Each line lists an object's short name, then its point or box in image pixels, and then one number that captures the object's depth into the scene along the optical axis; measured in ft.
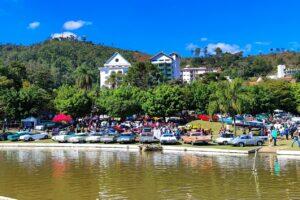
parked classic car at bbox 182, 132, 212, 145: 167.84
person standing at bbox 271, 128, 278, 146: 154.61
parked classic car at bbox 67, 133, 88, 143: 194.18
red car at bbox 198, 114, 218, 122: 259.19
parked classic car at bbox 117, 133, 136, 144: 180.75
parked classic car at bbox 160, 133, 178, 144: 172.76
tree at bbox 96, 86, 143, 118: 273.75
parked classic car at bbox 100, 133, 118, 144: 187.21
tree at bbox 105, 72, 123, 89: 494.59
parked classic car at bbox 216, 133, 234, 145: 163.57
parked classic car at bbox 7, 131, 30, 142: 210.59
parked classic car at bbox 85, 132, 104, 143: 190.70
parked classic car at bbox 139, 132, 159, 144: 177.37
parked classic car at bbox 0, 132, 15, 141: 215.92
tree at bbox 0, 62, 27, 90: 359.99
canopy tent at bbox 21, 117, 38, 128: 267.18
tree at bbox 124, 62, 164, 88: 459.73
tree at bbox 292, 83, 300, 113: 297.12
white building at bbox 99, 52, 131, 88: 609.83
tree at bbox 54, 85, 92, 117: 277.64
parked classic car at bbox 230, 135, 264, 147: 158.61
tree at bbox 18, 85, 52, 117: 279.90
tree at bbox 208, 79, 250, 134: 206.28
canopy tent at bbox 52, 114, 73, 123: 262.06
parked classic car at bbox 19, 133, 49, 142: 208.44
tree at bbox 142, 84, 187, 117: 268.62
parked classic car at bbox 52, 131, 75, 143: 197.57
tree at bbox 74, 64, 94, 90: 451.53
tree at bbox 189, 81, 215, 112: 295.48
